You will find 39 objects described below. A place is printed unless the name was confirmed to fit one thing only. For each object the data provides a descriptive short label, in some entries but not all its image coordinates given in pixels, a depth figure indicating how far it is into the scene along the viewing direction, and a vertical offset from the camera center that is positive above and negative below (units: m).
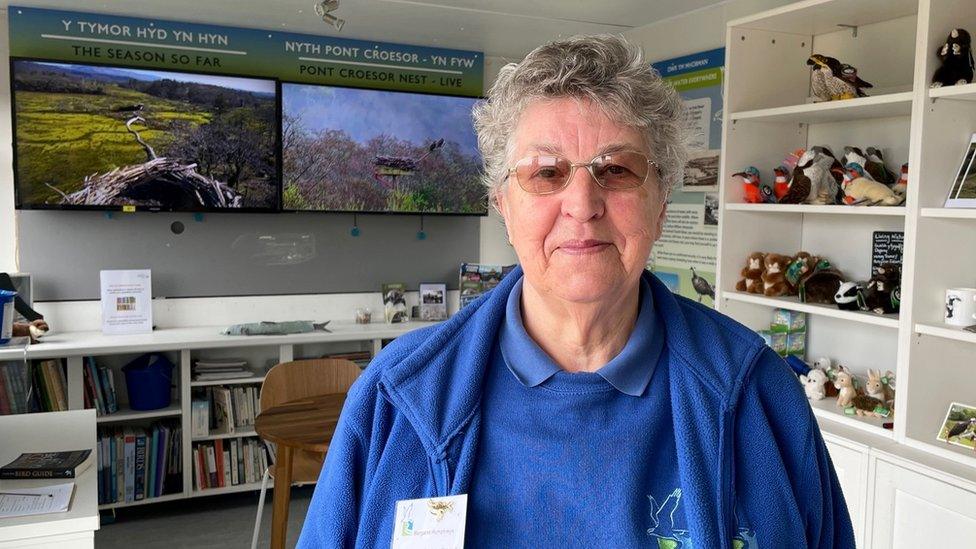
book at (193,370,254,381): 4.17 -0.85
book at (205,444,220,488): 4.15 -1.33
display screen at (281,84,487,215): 4.35 +0.39
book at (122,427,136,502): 3.97 -1.27
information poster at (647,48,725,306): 3.95 +0.14
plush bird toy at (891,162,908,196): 2.70 +0.15
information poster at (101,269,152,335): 4.08 -0.46
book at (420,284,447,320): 4.85 -0.50
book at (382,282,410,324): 4.71 -0.51
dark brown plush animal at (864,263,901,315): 2.72 -0.22
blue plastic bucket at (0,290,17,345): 2.93 -0.39
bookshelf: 3.78 -0.67
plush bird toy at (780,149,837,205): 2.92 +0.17
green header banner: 3.95 +0.91
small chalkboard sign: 2.90 -0.07
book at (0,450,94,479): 2.16 -0.70
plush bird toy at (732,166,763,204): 3.15 +0.16
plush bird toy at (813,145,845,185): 2.93 +0.22
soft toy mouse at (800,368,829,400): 3.04 -0.61
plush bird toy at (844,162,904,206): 2.68 +0.13
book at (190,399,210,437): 4.11 -1.05
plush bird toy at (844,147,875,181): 2.84 +0.25
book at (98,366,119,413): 4.04 -0.88
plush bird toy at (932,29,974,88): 2.37 +0.52
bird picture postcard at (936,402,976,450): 2.44 -0.62
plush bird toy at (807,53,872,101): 2.84 +0.54
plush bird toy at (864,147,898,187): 2.84 +0.20
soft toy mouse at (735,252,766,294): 3.20 -0.20
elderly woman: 1.09 -0.26
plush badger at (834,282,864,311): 2.80 -0.25
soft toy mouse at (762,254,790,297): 3.10 -0.20
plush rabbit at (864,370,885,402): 2.90 -0.59
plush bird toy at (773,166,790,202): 3.09 +0.17
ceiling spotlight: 3.01 +0.82
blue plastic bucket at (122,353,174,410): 4.07 -0.88
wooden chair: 3.45 -0.76
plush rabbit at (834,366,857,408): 2.89 -0.60
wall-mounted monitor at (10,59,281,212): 3.83 +0.39
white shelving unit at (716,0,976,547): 2.44 +0.04
